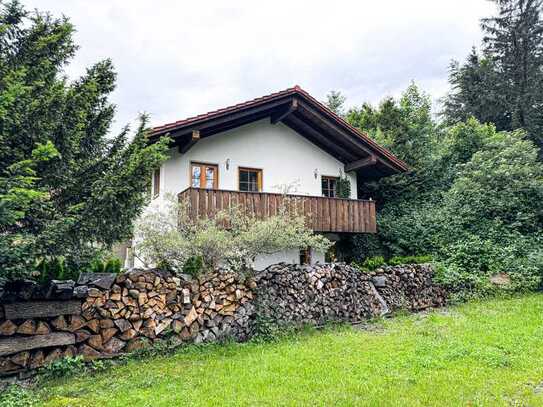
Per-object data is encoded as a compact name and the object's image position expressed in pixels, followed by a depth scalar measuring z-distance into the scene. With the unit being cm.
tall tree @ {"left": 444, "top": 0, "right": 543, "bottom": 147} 1956
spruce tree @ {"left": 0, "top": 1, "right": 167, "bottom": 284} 493
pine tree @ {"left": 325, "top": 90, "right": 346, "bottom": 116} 2842
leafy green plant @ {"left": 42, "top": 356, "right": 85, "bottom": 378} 533
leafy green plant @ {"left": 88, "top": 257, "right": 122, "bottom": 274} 680
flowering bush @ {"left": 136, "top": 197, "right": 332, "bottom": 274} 714
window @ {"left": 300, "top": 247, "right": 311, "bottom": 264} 1354
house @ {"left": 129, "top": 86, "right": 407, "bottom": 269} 1121
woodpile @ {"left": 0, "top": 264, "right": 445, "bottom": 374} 540
